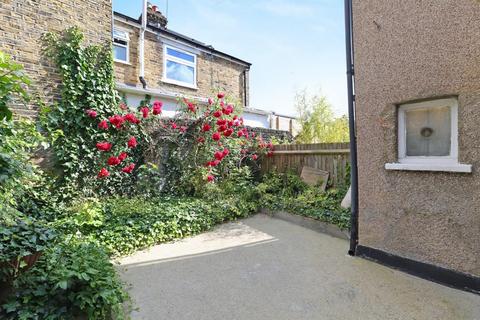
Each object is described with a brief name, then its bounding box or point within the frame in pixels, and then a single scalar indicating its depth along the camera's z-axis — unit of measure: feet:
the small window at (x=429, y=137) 9.50
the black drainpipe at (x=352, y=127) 12.73
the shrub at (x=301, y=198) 16.12
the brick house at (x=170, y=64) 33.22
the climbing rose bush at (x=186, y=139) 18.30
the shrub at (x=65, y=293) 6.69
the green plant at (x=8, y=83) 5.84
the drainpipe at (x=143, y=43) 33.99
